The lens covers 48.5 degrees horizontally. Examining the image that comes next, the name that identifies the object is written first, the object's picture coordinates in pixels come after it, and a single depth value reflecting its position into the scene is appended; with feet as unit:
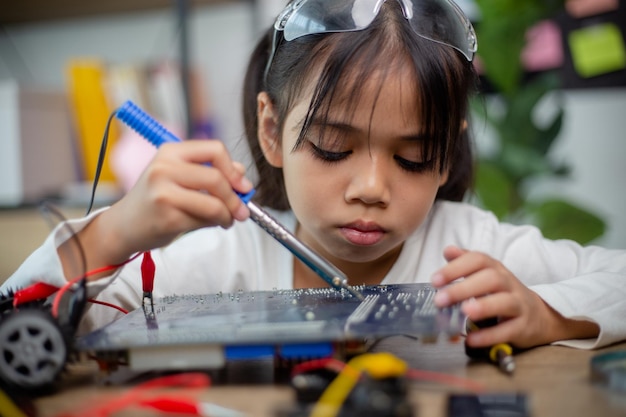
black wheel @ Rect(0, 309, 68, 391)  1.61
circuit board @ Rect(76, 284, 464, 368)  1.56
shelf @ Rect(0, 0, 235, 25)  7.01
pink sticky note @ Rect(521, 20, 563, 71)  6.15
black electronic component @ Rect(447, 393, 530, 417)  1.33
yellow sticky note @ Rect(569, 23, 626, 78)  5.82
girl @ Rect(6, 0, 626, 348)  1.96
